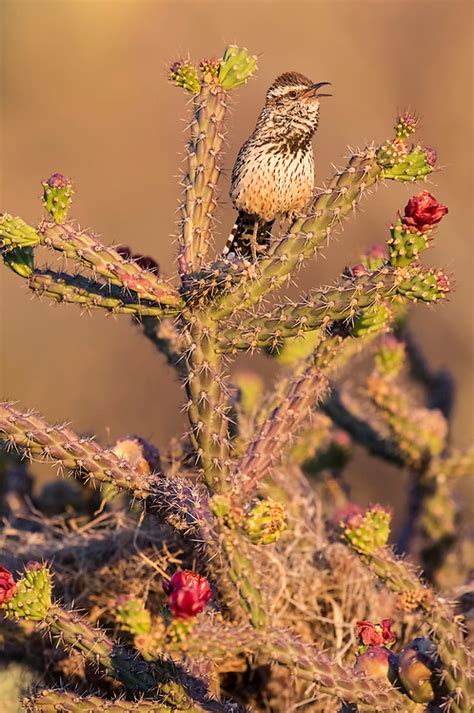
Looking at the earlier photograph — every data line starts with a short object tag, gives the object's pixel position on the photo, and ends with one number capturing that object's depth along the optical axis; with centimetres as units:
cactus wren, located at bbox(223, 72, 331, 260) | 677
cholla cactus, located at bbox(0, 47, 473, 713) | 483
